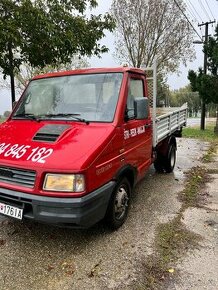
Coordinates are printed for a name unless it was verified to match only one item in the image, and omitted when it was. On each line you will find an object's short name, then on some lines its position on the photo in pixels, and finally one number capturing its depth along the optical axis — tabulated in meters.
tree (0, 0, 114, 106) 4.86
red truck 2.23
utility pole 13.34
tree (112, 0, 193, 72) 15.03
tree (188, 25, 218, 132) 11.45
